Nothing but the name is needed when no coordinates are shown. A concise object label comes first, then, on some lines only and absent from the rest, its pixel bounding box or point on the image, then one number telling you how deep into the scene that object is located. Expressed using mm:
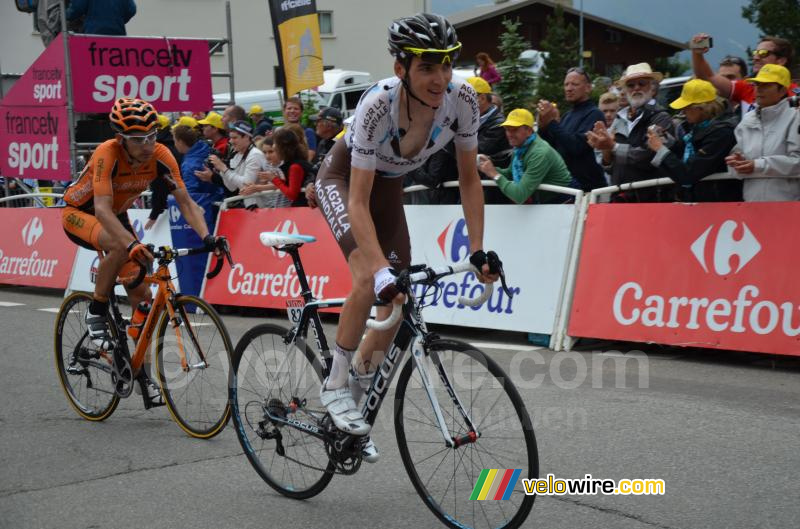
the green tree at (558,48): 35500
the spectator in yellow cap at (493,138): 9930
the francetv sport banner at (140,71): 14289
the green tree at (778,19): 33219
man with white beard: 8789
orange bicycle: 6141
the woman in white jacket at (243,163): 11805
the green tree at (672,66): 42781
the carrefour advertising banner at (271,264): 10727
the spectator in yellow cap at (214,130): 12984
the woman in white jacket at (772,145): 7809
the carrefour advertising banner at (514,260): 8961
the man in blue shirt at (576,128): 9547
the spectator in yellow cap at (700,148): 8188
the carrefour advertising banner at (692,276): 7676
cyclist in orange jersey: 6449
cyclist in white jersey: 4348
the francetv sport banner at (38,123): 14344
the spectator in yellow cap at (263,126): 15328
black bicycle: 4180
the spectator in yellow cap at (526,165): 9211
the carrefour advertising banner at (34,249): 13906
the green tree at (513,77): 14562
